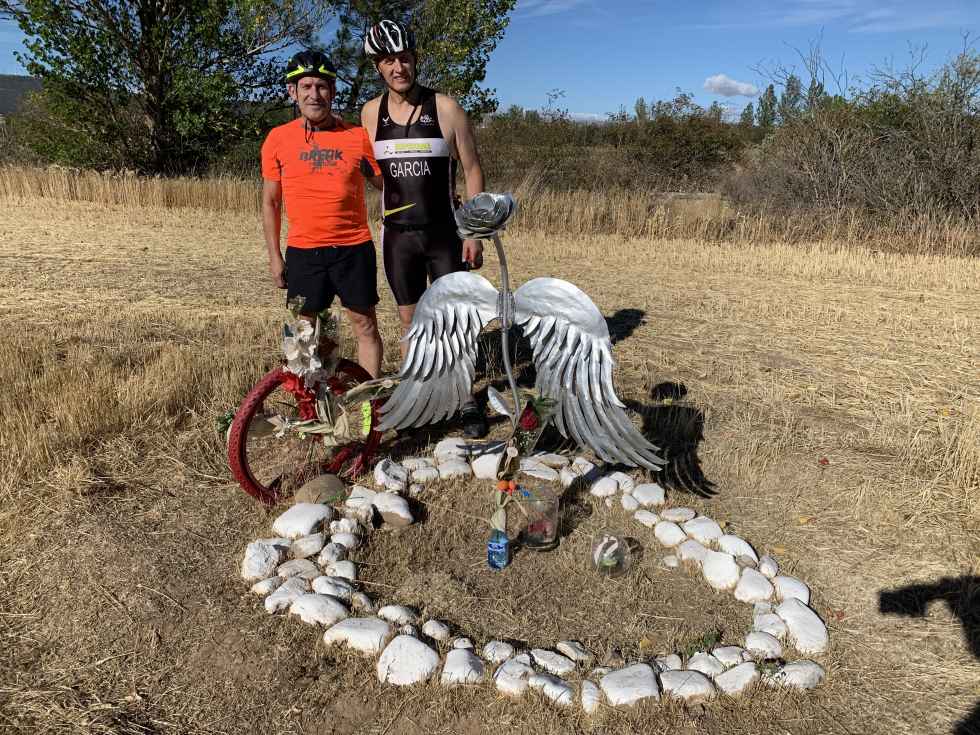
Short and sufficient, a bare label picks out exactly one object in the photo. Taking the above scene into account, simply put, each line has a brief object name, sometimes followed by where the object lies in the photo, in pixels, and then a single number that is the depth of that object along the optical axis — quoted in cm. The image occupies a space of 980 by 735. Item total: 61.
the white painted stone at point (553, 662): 244
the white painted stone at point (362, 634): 252
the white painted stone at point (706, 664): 245
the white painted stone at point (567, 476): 363
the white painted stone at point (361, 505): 326
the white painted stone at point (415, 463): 369
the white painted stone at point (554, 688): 231
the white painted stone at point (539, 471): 364
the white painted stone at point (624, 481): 361
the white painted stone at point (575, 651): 250
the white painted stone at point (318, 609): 266
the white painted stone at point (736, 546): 310
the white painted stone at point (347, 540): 309
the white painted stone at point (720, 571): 297
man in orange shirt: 331
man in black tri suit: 355
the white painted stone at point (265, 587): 281
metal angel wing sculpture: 273
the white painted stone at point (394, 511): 328
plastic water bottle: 301
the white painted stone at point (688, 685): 235
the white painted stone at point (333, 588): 278
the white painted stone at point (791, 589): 287
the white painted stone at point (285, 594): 272
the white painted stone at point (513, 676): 234
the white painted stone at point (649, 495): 351
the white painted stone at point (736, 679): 239
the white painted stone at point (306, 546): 302
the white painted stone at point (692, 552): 311
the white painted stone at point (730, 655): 250
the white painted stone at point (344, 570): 291
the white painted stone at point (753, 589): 288
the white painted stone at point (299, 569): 289
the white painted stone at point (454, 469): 366
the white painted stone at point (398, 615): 266
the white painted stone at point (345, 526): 316
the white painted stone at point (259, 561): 289
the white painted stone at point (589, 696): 229
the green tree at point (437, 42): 1706
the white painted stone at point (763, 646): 255
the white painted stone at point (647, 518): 336
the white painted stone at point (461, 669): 238
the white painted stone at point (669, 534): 323
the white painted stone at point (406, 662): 240
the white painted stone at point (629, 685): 230
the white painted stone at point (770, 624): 265
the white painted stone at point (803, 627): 261
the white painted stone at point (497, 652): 248
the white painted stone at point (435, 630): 260
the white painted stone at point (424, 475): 360
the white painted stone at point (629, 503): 347
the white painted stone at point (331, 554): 298
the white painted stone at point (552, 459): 376
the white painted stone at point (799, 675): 243
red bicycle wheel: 317
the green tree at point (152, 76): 1580
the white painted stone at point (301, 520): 313
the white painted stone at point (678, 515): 335
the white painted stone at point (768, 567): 300
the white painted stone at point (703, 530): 322
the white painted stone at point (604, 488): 356
